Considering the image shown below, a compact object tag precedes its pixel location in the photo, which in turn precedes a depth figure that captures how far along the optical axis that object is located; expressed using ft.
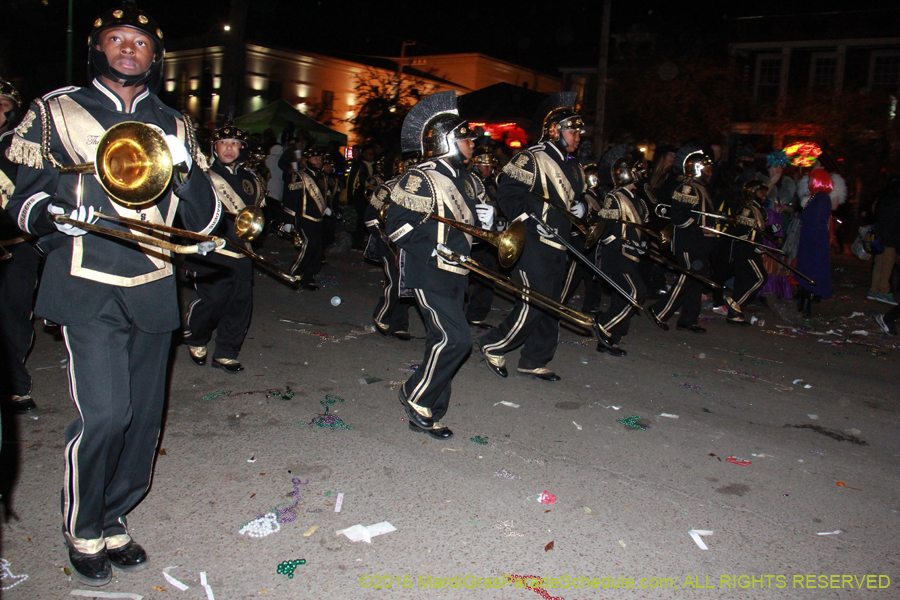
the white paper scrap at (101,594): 9.49
